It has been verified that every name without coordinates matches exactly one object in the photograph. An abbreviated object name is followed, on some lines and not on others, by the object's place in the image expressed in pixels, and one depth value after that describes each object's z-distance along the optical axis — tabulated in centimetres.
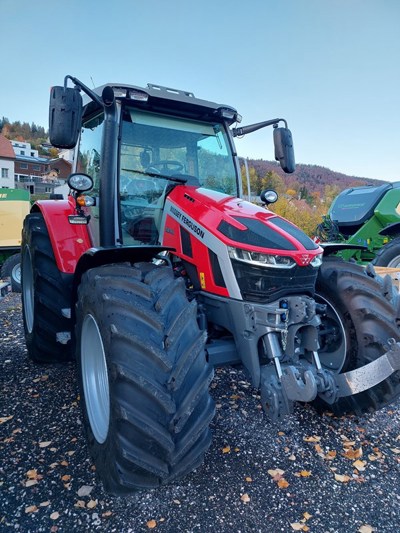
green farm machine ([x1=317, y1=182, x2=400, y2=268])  707
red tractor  172
